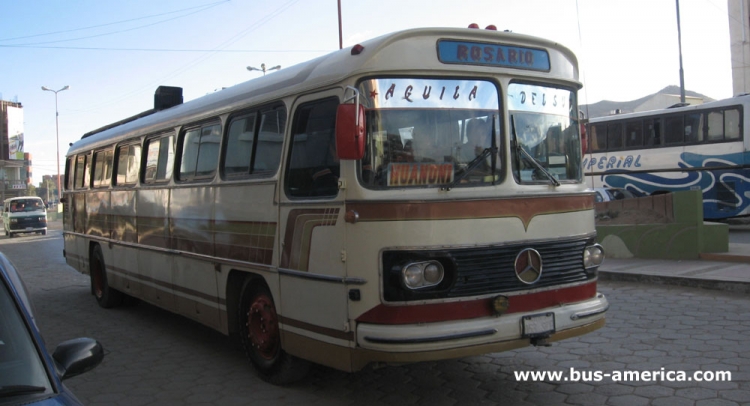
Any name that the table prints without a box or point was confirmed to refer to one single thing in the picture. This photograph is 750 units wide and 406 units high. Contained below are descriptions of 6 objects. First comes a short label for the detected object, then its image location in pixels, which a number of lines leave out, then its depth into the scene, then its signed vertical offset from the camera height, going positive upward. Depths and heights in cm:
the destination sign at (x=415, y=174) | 473 +15
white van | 3359 -23
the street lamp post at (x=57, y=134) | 5394 +663
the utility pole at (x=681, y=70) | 2572 +455
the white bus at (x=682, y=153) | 1942 +103
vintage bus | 462 -9
